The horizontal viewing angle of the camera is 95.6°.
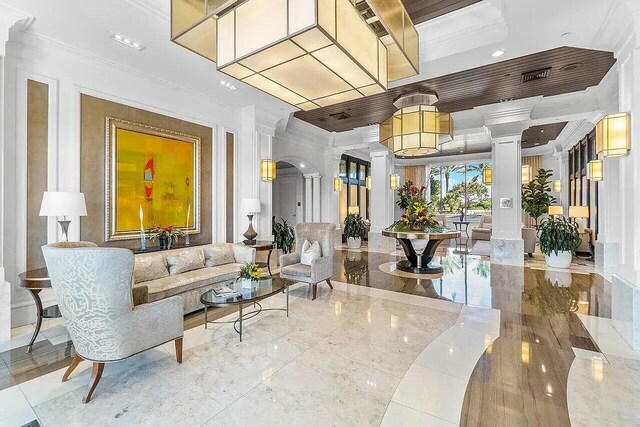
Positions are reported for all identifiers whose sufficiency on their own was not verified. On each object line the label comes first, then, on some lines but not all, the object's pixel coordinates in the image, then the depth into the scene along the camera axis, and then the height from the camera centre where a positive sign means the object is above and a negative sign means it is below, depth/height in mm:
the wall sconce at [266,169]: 5723 +894
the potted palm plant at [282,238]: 6598 -537
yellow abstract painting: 3900 +517
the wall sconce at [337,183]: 9320 +1009
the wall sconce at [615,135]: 2998 +844
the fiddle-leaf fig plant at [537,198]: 8086 +470
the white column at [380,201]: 8594 +395
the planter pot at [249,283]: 3318 -803
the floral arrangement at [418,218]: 5594 -70
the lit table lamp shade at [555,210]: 7897 +122
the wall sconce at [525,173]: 7688 +1100
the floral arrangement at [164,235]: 4250 -302
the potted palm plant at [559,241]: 6090 -575
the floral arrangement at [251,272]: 3312 -667
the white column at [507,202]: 6646 +284
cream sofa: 3514 -784
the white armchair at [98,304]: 1928 -624
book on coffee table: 3013 -811
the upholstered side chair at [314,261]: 4188 -688
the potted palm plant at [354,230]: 9281 -511
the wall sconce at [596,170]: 5598 +865
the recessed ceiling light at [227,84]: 4547 +2075
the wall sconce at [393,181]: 8625 +992
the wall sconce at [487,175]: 7479 +1012
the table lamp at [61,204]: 2930 +105
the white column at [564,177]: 9492 +1226
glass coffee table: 2871 -844
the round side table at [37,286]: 2727 -677
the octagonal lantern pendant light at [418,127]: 4867 +1505
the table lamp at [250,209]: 5070 +94
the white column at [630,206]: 2758 +82
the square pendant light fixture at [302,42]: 1982 +1320
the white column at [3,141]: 2812 +733
